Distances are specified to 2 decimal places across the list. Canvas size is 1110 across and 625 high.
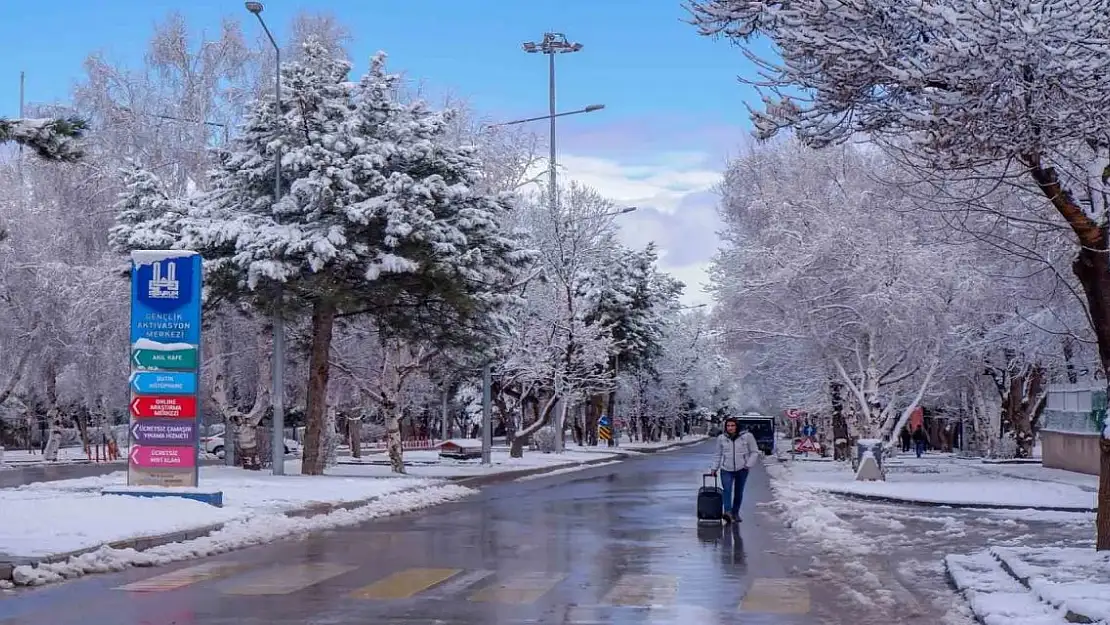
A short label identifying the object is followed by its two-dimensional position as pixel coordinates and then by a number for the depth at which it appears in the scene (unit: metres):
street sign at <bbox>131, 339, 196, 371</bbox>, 24.45
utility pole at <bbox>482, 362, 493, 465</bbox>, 46.00
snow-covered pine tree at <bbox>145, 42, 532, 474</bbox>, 33.84
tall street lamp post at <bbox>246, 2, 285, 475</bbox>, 33.16
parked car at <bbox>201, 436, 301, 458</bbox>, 70.75
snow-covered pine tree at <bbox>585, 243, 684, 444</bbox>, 78.56
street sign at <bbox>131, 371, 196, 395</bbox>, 24.48
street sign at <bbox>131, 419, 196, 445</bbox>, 24.52
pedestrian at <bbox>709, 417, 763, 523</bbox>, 23.38
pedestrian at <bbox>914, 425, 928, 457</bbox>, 67.94
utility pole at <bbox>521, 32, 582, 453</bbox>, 54.06
